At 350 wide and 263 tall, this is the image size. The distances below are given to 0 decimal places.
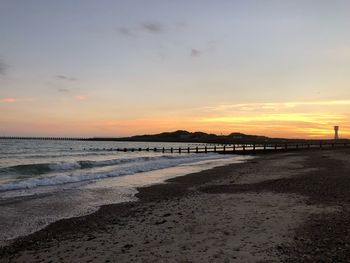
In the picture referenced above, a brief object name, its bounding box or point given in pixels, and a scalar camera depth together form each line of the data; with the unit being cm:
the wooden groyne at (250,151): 5750
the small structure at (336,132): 12838
